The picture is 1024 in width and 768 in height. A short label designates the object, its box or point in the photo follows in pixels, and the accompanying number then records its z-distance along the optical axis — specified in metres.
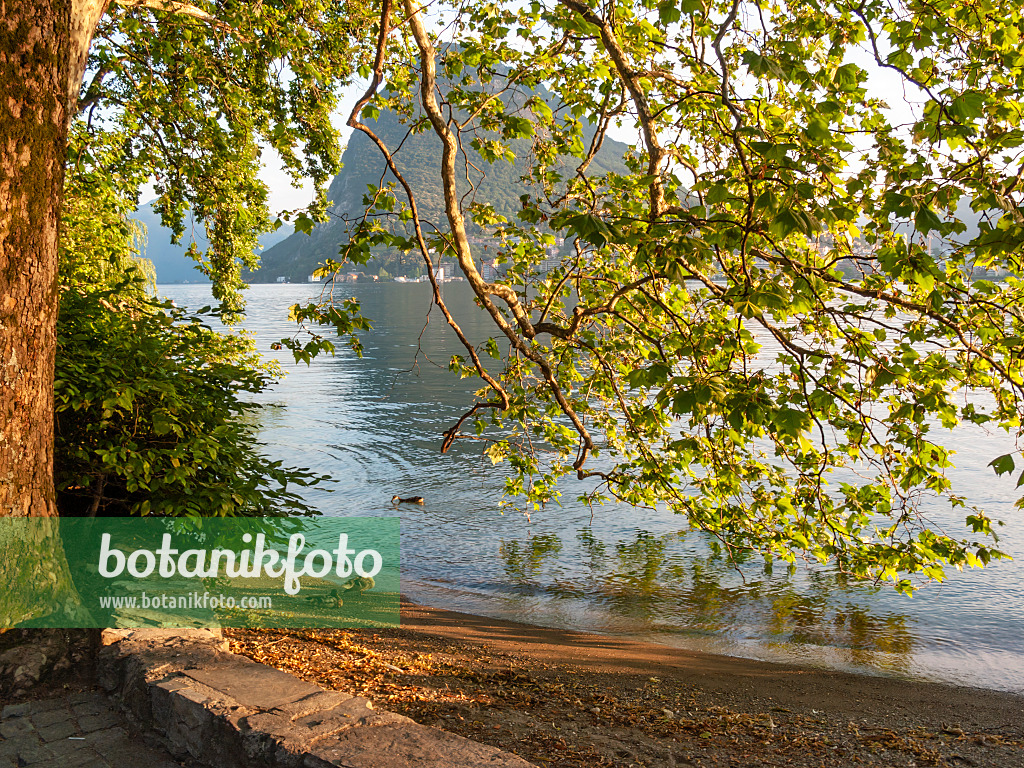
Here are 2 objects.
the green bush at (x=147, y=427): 4.59
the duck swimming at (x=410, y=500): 15.74
